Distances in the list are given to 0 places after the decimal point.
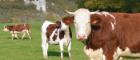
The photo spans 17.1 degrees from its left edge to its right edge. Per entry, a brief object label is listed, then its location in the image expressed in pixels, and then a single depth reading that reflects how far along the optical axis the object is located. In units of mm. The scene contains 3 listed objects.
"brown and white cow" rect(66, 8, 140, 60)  9453
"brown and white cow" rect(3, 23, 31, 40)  32719
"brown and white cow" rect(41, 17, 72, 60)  18328
